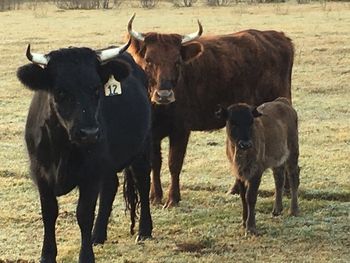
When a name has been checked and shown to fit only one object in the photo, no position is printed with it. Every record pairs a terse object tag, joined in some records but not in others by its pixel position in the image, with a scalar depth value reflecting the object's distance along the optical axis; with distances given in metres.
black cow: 5.77
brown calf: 7.52
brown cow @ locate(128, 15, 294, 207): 8.61
